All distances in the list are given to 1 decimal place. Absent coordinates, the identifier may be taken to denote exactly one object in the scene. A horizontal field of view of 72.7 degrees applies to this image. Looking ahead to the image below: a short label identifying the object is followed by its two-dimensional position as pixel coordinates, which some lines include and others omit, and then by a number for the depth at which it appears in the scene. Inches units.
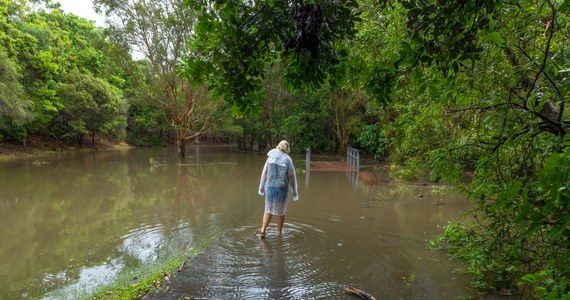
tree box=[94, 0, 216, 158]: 800.9
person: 251.3
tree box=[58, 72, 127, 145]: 1068.5
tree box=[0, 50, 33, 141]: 693.9
